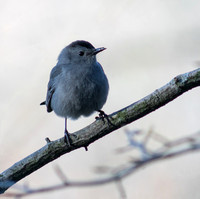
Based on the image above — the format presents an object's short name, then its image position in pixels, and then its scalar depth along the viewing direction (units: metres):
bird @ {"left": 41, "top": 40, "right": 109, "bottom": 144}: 9.02
